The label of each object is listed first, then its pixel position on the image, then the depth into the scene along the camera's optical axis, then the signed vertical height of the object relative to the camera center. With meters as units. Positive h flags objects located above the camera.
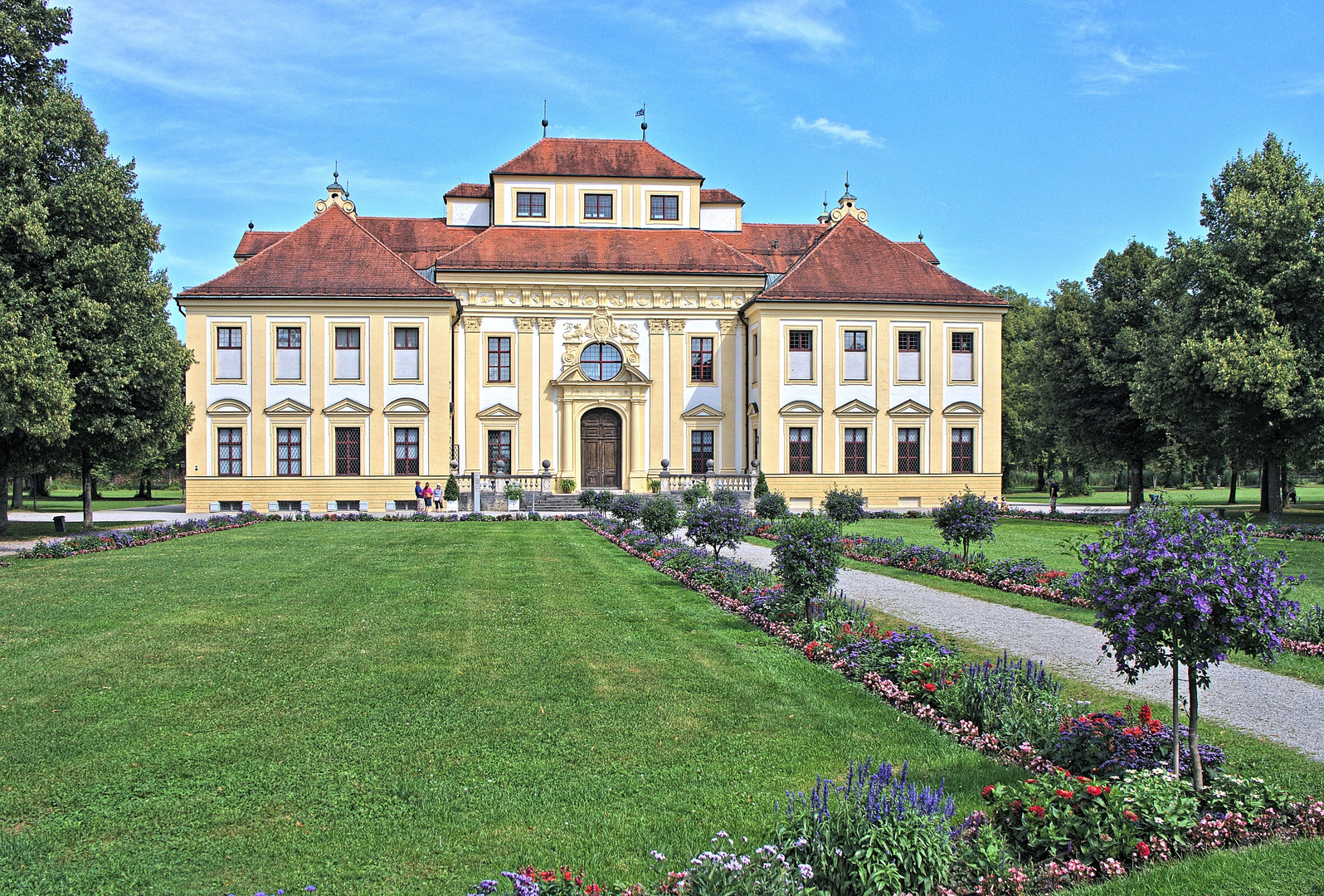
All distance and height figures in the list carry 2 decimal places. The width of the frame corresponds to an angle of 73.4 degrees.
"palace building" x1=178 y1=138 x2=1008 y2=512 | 38.44 +4.63
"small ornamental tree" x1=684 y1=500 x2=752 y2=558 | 17.25 -1.25
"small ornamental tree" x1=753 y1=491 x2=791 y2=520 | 30.38 -1.56
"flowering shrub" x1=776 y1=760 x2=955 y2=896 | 4.73 -2.08
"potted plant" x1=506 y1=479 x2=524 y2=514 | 36.56 -1.40
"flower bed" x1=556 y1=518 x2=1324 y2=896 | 4.80 -2.16
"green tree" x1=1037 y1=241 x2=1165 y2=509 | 41.19 +4.64
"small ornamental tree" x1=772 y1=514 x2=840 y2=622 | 11.57 -1.25
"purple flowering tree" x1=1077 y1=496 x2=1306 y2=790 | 5.59 -0.86
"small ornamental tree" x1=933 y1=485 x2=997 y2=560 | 18.09 -1.21
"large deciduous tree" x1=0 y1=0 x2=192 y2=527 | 22.30 +5.10
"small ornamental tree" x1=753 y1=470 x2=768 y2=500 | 37.47 -1.11
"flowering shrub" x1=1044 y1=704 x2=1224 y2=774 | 6.14 -2.05
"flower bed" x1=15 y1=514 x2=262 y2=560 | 19.48 -1.92
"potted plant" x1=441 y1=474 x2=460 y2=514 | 36.38 -1.32
